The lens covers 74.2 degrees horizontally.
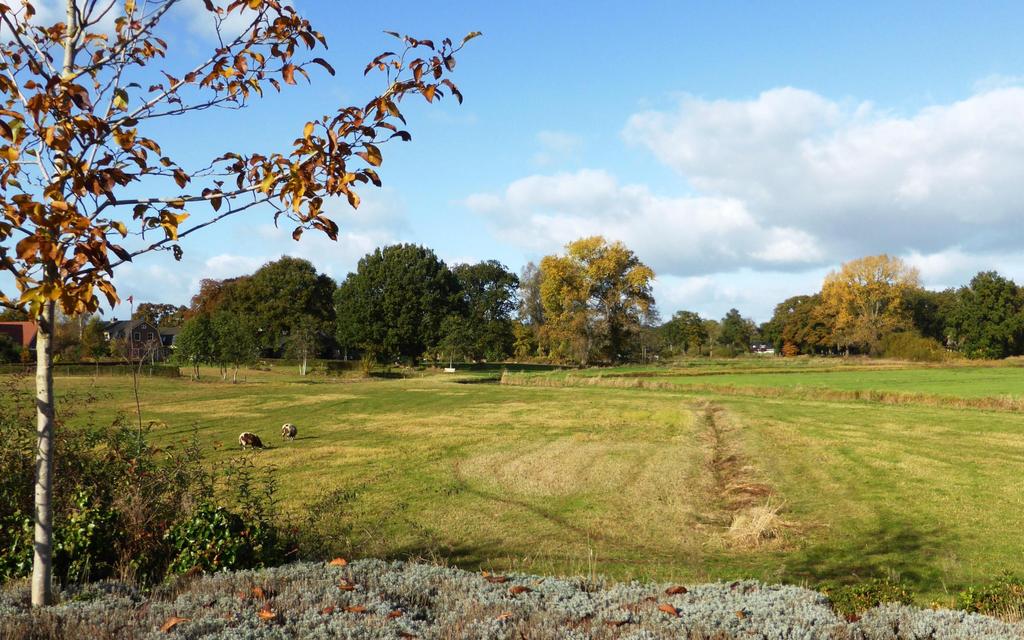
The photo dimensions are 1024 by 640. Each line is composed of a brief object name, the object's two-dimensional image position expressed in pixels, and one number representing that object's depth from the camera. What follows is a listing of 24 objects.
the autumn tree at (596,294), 79.00
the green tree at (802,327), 114.84
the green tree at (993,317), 94.38
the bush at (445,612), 4.82
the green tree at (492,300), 95.12
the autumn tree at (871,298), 97.94
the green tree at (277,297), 86.56
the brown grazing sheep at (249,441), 20.95
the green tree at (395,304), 78.19
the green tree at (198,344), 60.66
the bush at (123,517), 6.70
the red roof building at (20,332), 81.75
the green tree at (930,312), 109.69
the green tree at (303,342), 69.69
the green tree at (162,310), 107.35
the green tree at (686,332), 144.25
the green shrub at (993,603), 6.14
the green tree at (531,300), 115.75
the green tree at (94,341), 68.11
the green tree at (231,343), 60.84
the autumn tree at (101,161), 4.05
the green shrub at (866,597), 5.88
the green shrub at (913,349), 81.00
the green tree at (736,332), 156.62
